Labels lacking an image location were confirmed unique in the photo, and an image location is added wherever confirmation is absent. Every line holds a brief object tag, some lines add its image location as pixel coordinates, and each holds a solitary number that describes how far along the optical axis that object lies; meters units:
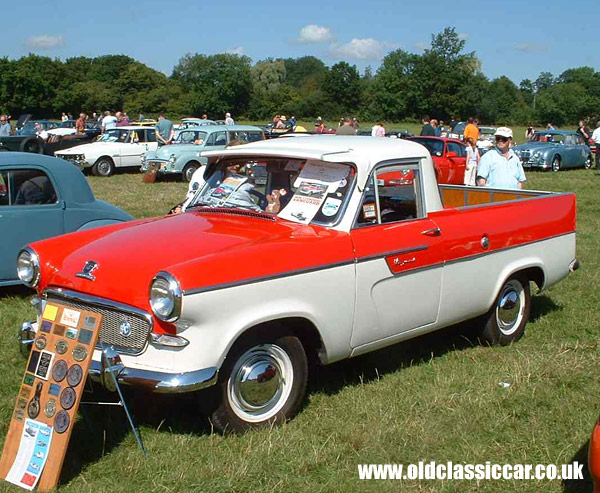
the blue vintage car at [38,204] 7.20
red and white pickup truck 4.03
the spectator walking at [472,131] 18.74
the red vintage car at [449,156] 17.97
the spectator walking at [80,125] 27.38
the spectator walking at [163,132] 21.80
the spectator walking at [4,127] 25.64
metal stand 3.97
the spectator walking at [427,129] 21.62
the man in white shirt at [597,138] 21.47
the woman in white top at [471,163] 14.46
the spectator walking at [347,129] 16.53
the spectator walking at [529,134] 27.58
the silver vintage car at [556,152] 23.25
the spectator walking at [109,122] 25.66
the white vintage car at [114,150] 20.05
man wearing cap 8.41
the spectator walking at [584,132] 26.46
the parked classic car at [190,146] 19.08
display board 3.77
